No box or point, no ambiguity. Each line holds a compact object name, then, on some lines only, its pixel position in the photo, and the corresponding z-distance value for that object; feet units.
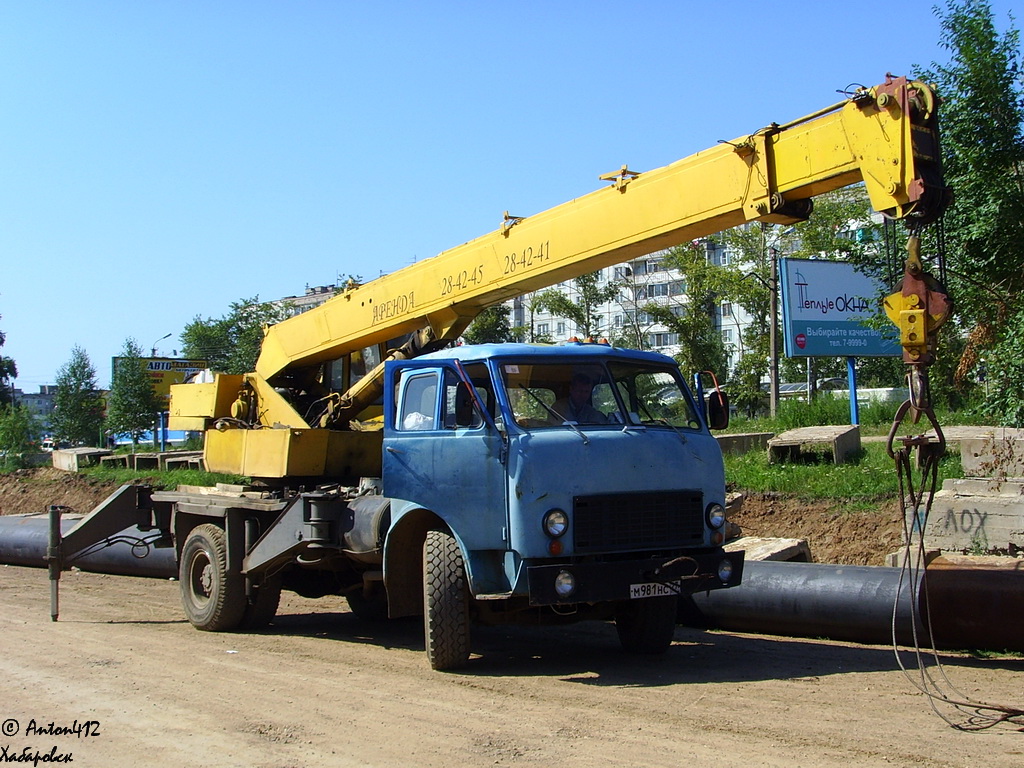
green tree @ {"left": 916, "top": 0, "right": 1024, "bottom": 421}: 41.11
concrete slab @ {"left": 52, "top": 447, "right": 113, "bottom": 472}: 114.01
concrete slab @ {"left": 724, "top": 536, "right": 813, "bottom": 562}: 35.99
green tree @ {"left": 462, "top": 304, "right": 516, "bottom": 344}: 141.04
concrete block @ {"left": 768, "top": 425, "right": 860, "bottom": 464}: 56.03
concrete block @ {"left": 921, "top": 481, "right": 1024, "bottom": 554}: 36.55
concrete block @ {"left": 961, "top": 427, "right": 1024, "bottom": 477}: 39.04
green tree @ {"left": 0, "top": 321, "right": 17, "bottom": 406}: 251.39
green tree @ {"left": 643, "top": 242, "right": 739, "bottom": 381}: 132.36
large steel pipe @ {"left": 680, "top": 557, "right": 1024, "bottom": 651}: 26.73
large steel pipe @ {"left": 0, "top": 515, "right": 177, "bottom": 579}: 49.21
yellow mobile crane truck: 24.18
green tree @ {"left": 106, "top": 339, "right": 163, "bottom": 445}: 146.30
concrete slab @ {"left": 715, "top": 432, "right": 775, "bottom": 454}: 63.46
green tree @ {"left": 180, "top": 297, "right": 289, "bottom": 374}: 145.63
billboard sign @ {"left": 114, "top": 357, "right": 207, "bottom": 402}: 148.87
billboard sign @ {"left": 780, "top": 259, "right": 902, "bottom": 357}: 82.17
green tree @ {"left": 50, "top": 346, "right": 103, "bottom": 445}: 156.46
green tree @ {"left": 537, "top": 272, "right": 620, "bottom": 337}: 141.59
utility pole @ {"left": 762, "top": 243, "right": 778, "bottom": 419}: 111.55
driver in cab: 26.45
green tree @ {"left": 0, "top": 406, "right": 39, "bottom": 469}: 125.70
